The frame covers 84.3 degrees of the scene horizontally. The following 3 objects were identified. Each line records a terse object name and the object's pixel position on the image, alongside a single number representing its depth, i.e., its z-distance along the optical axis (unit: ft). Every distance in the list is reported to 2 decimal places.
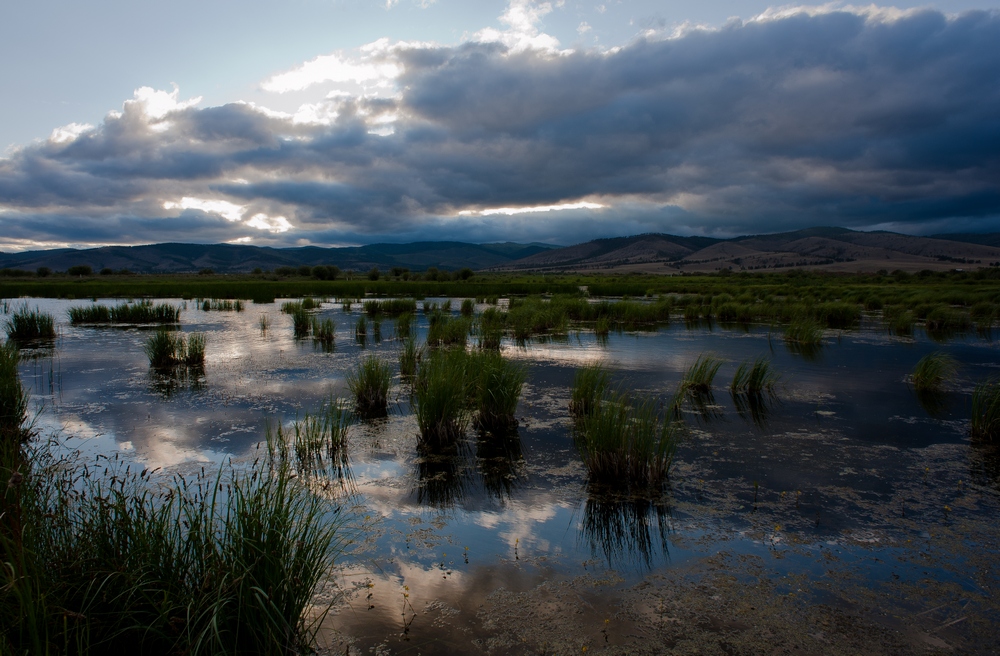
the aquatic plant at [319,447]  23.57
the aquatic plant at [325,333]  63.00
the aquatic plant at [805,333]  61.31
